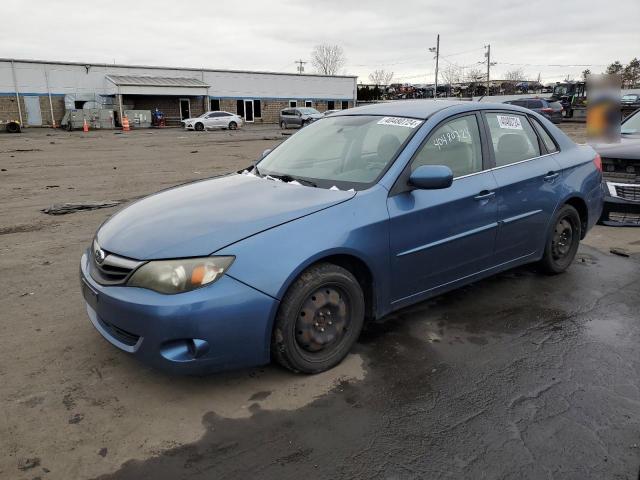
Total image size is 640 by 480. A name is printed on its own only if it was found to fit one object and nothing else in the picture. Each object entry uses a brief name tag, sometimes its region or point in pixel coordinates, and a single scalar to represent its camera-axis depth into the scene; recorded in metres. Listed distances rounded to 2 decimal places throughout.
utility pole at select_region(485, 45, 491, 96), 71.00
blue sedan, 2.82
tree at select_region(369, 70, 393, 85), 97.88
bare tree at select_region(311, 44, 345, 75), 89.75
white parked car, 37.81
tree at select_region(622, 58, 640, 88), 47.94
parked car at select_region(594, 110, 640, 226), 6.66
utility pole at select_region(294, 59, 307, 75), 91.13
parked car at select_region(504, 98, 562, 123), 28.33
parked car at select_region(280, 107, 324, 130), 38.40
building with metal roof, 39.84
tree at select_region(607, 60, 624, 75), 49.95
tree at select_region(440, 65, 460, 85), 87.31
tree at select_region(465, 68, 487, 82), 81.39
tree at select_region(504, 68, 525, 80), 83.75
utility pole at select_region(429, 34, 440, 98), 63.88
